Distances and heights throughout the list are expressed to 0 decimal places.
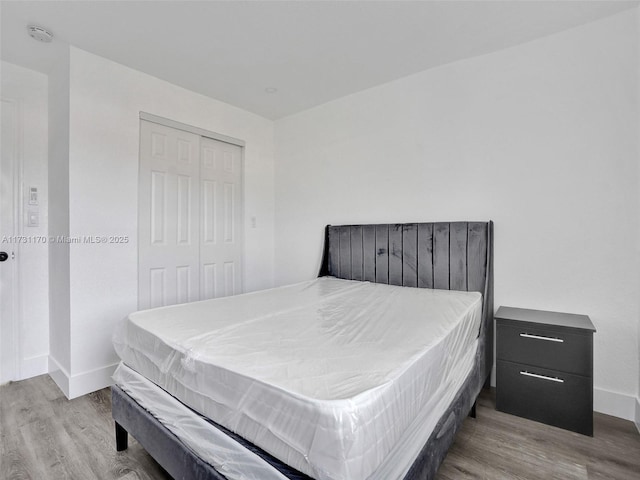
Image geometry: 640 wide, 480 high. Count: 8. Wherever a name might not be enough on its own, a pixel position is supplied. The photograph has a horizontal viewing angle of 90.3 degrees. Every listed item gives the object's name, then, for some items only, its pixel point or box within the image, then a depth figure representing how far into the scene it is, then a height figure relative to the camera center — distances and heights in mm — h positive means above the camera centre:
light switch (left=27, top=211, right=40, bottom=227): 2637 +119
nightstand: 1804 -788
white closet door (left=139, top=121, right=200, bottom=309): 2789 +165
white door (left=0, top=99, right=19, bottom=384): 2523 -84
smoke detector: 2115 +1359
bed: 877 -504
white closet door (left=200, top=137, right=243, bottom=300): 3270 +159
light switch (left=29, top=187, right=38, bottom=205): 2635 +314
